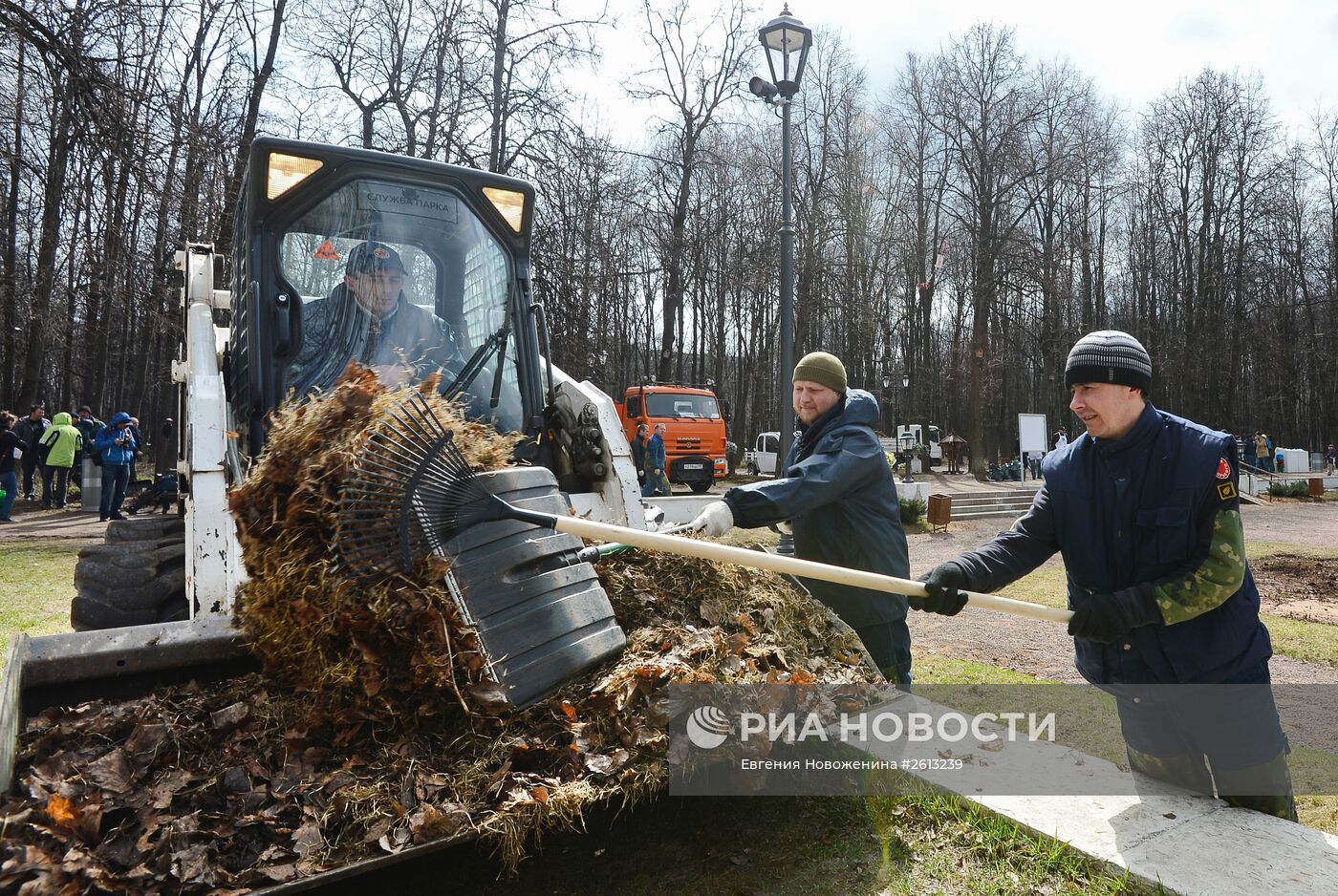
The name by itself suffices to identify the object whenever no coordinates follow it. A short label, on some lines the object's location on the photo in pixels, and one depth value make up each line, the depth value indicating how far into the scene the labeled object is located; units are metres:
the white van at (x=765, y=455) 28.30
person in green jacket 15.45
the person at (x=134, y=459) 13.81
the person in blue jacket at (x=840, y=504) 3.36
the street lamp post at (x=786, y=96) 10.81
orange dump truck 21.12
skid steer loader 3.92
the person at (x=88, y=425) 16.97
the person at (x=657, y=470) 17.30
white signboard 27.73
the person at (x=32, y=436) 16.28
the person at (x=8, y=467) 13.45
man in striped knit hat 2.53
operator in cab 4.27
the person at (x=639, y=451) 18.95
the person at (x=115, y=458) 13.14
